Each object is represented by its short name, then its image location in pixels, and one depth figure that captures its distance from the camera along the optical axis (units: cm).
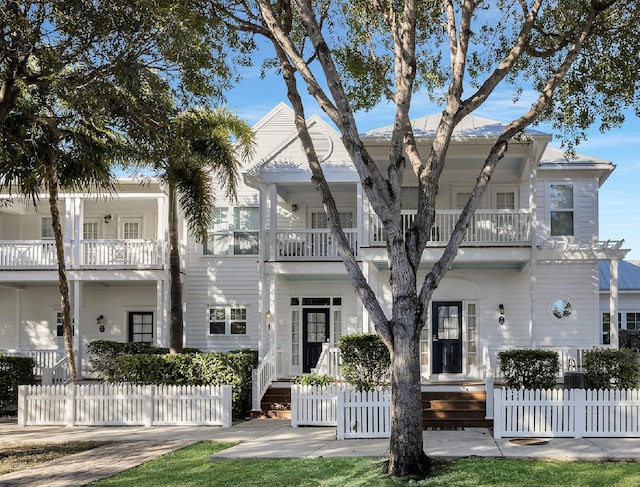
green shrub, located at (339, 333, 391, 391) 1773
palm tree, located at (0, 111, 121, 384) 1513
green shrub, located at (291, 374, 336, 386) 1672
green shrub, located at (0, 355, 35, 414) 1991
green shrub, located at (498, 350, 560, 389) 1764
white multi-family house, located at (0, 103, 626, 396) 2038
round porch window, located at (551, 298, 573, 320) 2175
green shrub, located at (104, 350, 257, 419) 1836
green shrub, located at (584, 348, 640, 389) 1673
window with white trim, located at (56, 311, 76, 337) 2684
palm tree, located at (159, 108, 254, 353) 2059
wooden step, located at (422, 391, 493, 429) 1692
